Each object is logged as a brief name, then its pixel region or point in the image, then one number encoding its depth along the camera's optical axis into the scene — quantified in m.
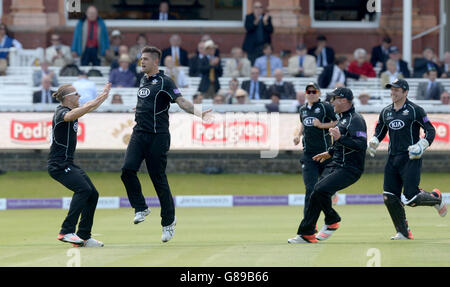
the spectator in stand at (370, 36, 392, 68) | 28.77
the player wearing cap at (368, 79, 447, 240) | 13.91
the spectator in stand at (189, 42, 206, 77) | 27.12
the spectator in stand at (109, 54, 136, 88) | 26.45
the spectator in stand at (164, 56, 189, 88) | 26.19
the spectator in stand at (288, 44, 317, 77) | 27.50
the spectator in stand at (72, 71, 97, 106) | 24.36
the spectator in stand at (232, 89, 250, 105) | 24.95
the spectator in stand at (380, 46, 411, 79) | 27.55
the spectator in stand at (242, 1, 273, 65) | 28.12
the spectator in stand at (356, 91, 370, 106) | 25.50
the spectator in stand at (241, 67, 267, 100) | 25.98
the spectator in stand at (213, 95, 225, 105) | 25.14
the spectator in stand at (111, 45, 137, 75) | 26.69
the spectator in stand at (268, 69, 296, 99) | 25.86
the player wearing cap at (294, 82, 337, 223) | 15.30
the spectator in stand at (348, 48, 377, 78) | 27.88
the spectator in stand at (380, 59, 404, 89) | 26.97
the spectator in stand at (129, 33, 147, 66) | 28.19
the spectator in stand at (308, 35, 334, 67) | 28.64
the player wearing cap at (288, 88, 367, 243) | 13.58
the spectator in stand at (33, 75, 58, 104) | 25.30
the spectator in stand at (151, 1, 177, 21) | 30.80
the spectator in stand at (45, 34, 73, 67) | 27.72
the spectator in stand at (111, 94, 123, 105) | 25.09
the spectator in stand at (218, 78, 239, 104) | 25.44
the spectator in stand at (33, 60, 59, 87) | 26.80
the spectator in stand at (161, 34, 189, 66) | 27.94
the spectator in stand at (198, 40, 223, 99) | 26.38
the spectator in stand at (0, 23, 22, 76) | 27.75
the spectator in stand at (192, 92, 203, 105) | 25.19
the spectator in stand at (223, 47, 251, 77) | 27.17
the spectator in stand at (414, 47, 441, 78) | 27.92
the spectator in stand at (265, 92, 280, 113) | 24.61
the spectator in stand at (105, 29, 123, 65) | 28.38
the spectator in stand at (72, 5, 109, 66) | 27.81
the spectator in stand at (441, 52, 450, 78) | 27.89
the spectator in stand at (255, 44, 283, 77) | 27.52
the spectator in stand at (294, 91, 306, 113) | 25.10
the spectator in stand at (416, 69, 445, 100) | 26.33
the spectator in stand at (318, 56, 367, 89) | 26.44
